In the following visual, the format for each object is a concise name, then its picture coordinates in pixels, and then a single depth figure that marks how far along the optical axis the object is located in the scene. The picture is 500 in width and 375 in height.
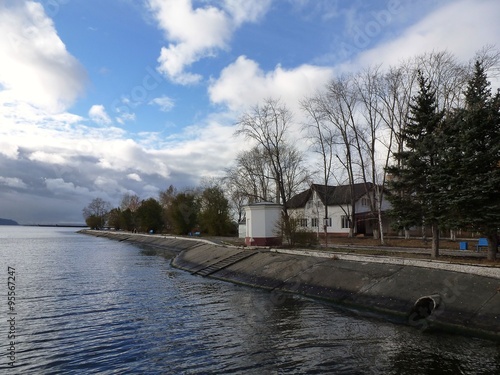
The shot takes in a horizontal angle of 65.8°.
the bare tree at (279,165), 46.47
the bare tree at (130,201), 143.35
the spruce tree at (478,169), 17.62
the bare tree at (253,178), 56.88
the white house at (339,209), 51.88
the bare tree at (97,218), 149.88
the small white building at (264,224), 31.56
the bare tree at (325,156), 44.61
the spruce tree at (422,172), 19.84
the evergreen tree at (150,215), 88.75
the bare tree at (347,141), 40.19
